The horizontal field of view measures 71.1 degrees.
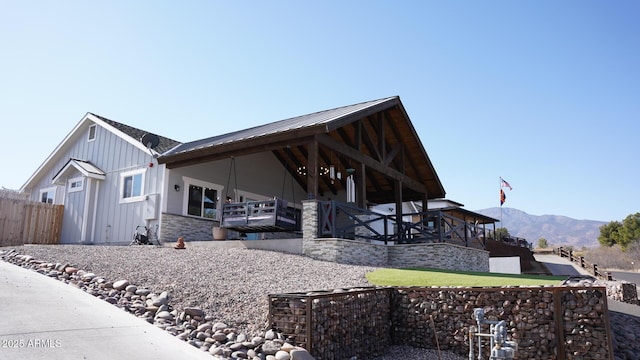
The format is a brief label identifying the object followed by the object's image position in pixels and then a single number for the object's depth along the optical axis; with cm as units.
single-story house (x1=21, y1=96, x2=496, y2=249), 1380
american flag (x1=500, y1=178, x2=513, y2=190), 3129
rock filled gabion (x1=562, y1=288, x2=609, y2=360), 605
